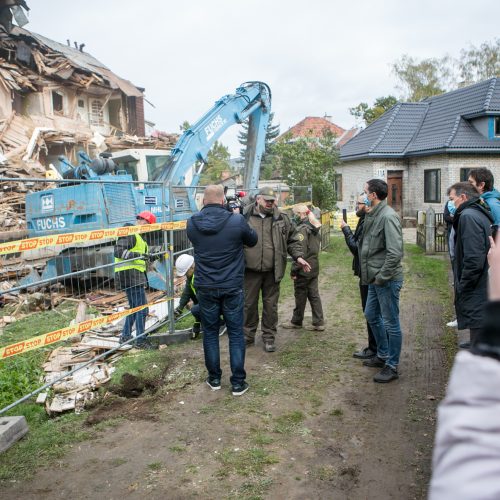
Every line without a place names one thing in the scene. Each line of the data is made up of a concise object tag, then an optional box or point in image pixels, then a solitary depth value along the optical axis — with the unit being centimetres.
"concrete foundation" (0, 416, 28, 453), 385
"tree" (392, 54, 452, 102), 3738
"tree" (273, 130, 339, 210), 1631
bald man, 470
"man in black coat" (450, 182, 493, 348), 414
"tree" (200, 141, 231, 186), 4166
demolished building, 2059
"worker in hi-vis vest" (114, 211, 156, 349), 621
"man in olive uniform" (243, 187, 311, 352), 588
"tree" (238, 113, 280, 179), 4344
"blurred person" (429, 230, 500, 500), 91
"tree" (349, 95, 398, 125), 3353
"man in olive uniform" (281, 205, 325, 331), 671
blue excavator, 874
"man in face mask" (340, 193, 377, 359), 548
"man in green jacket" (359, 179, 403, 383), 469
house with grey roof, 2092
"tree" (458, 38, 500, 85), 3562
